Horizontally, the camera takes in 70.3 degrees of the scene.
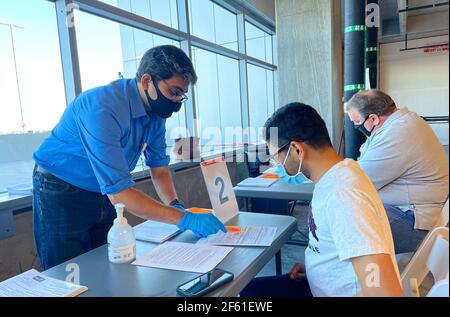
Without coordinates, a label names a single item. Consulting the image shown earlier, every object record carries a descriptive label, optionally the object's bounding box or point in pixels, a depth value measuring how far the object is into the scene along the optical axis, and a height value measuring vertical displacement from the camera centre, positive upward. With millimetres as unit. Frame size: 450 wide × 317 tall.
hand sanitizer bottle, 957 -352
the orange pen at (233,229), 1263 -436
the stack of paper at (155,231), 1208 -430
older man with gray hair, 1452 -312
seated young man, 695 -249
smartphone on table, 785 -416
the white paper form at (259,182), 2113 -440
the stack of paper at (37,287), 815 -416
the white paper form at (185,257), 954 -428
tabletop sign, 1382 -313
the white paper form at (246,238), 1114 -434
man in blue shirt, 1116 -125
